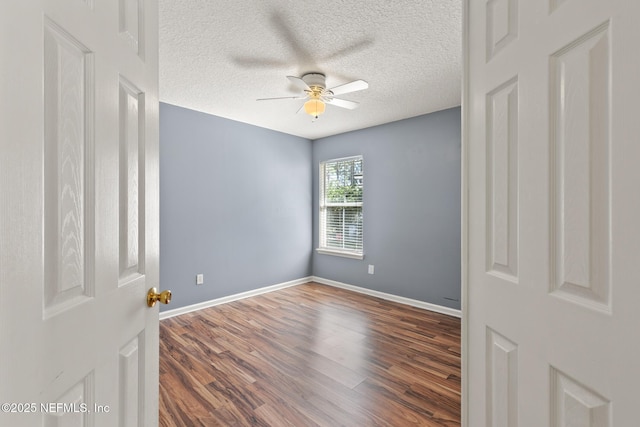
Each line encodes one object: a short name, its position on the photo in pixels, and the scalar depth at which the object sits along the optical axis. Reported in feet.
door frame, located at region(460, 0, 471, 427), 3.62
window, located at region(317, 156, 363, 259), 14.69
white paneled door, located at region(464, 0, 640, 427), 1.90
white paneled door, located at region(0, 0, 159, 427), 1.54
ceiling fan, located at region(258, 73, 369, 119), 8.09
